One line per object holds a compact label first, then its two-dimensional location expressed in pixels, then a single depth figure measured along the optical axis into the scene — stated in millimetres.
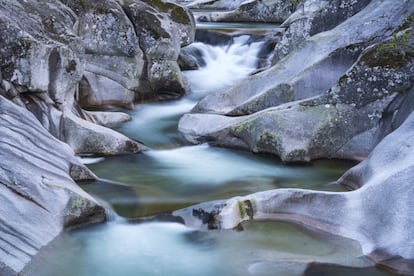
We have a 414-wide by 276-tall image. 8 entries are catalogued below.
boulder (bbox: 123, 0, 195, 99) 10875
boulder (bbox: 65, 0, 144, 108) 10320
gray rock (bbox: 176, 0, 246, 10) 22830
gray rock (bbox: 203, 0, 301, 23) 19406
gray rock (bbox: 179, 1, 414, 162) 7762
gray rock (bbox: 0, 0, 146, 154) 7191
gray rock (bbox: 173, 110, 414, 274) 4859
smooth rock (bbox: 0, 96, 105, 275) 4605
